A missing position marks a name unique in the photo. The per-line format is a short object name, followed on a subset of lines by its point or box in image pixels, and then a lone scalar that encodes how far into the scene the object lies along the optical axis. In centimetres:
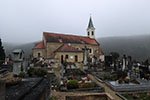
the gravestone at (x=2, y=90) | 205
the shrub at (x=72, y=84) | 676
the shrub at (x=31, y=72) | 906
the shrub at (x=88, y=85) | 702
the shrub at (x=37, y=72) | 900
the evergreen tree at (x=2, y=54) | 2081
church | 2182
